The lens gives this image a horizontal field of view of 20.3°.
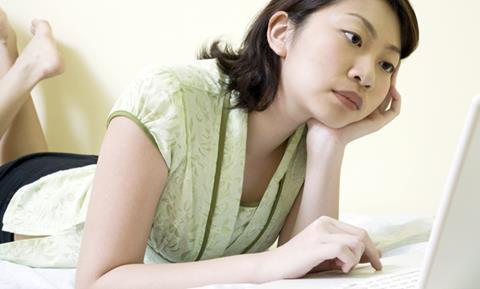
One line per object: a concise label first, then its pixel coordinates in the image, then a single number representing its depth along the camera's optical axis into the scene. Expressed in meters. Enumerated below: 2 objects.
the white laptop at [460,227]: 1.19
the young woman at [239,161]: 1.49
